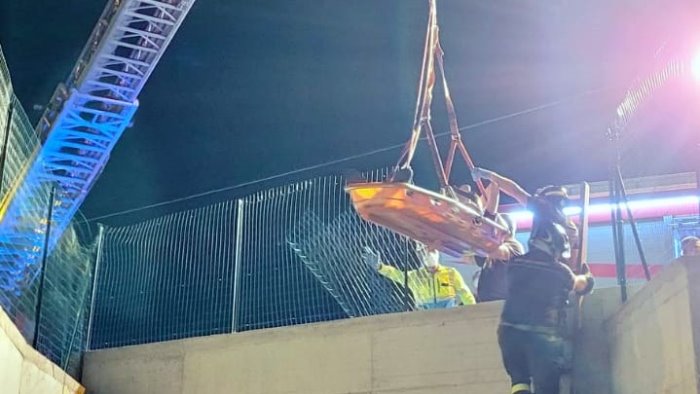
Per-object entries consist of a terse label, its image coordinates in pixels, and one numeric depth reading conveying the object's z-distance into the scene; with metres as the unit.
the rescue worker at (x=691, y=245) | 6.95
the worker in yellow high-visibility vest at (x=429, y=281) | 8.27
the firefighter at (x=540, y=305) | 5.78
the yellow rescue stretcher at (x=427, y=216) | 6.35
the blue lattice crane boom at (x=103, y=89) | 15.15
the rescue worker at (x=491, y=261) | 7.04
